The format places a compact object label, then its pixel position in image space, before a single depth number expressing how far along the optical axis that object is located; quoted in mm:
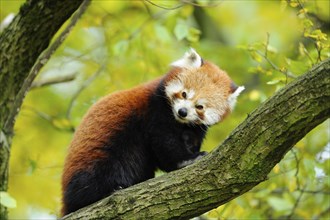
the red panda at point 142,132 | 8844
